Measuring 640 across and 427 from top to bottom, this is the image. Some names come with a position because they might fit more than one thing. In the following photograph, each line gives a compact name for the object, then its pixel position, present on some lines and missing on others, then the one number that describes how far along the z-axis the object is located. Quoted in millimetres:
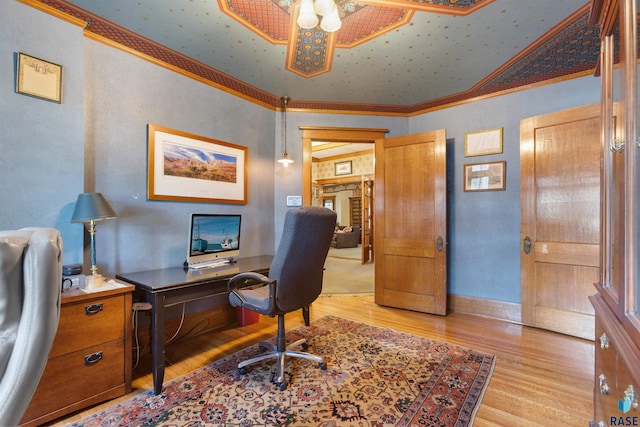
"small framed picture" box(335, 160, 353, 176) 8195
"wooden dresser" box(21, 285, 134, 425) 1535
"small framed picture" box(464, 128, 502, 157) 3229
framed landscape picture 2479
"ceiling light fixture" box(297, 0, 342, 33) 1670
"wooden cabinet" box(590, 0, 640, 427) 828
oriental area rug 1578
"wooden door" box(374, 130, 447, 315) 3266
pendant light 3504
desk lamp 1802
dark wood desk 1794
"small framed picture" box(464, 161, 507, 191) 3195
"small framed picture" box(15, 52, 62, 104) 1755
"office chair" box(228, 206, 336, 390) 1794
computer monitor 2393
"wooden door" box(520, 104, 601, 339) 2607
